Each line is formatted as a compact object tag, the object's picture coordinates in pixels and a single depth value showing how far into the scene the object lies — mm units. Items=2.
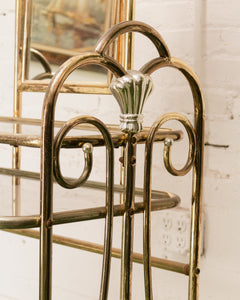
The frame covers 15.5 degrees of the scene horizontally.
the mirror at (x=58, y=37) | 1835
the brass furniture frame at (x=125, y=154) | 1335
